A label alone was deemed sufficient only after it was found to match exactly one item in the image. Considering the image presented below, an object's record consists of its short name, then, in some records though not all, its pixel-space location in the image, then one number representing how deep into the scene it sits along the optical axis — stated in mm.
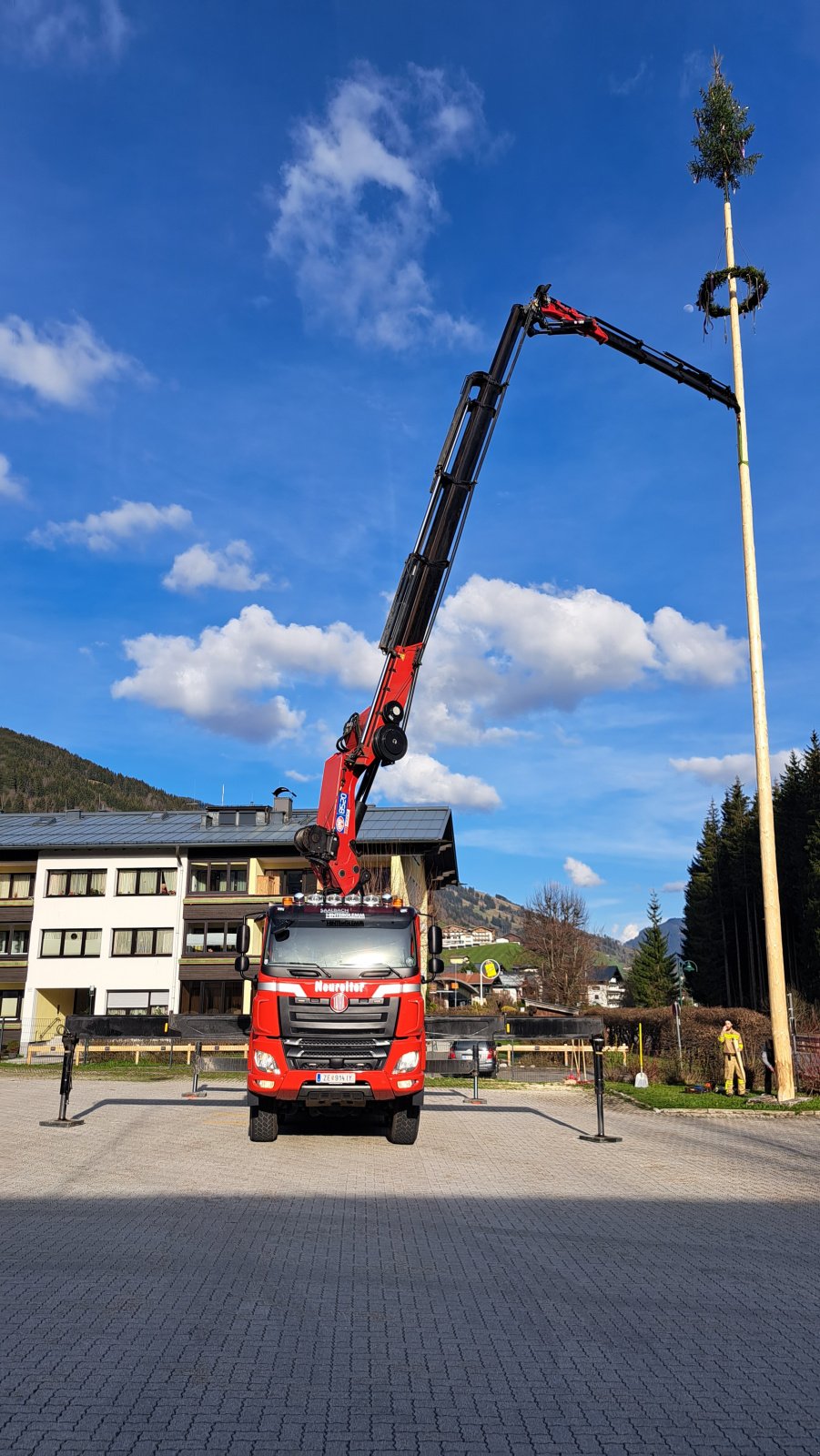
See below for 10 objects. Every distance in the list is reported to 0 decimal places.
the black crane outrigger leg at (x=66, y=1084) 13367
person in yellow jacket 18062
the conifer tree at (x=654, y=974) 72375
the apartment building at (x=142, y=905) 41938
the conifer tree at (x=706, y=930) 73188
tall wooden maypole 17516
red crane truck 11281
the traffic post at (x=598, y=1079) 12789
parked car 15273
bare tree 55469
